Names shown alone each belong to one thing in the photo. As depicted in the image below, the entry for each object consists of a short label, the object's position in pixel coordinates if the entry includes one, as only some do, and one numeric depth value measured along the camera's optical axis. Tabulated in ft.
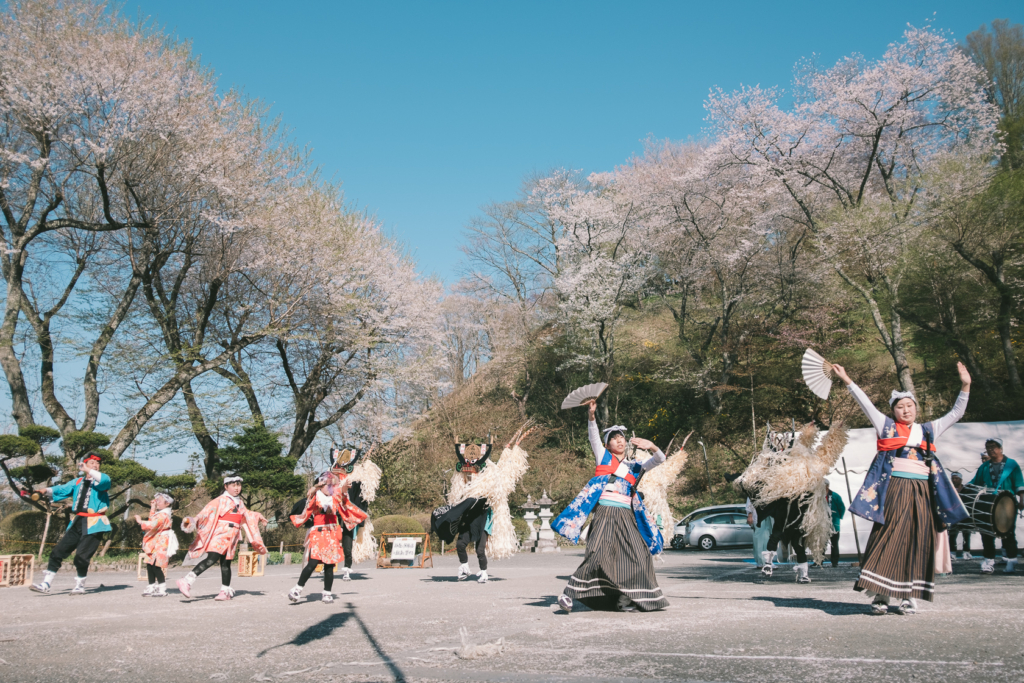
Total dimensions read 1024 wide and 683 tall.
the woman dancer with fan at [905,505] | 21.01
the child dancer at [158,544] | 32.71
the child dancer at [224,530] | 30.17
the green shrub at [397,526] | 64.06
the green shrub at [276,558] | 61.26
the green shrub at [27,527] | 57.41
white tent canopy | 44.65
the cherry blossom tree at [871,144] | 73.26
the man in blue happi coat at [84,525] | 33.01
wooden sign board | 51.62
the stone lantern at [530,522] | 70.59
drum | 33.27
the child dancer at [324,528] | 28.12
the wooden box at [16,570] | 38.04
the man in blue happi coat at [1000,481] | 34.43
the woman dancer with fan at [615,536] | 22.79
